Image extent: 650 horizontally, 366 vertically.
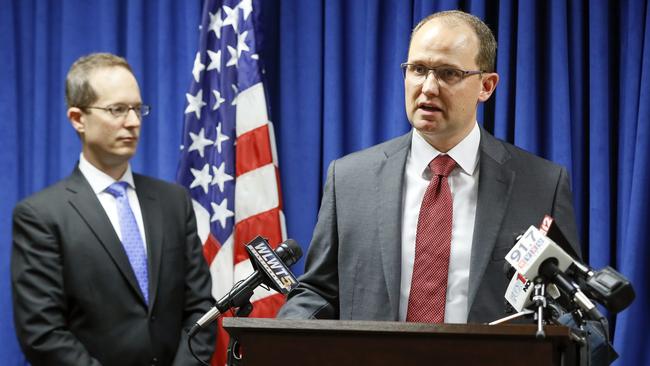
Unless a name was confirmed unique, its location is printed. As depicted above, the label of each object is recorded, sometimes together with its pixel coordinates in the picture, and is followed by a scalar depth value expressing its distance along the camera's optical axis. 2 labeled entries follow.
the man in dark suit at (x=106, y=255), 3.33
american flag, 4.32
